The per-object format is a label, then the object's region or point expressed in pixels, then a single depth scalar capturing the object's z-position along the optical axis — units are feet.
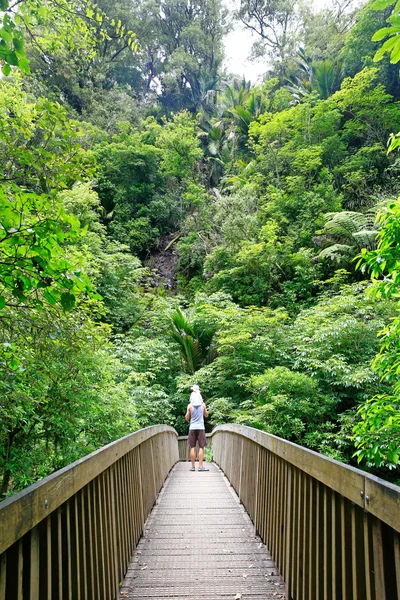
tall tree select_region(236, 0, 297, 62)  103.96
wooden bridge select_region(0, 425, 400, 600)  4.01
